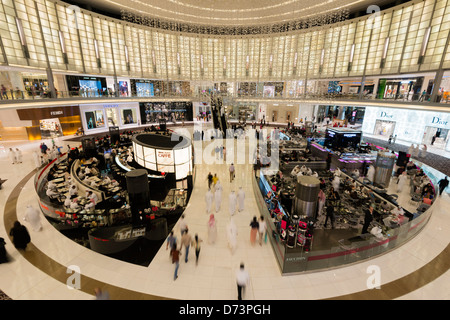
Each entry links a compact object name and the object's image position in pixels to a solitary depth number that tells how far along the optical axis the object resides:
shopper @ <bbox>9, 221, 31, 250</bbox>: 7.07
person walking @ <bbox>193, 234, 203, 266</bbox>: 6.88
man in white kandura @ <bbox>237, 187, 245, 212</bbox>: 9.85
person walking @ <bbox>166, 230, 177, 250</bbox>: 6.80
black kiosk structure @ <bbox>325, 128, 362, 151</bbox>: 19.17
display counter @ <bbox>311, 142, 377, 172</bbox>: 15.80
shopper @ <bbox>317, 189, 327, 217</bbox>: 10.10
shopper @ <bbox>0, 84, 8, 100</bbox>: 14.08
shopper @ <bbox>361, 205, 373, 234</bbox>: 7.88
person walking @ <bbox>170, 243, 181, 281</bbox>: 6.25
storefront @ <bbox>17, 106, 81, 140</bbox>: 19.53
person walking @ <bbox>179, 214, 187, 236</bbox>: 7.14
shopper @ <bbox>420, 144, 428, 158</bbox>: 18.02
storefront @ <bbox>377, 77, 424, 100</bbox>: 23.72
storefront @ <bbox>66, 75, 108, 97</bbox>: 21.89
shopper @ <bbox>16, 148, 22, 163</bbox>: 16.17
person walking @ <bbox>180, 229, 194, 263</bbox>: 6.85
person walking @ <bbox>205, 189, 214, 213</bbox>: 9.80
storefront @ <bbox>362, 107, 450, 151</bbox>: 20.44
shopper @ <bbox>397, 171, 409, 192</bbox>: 12.43
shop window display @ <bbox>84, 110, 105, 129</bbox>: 27.31
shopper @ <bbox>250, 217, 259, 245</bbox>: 7.66
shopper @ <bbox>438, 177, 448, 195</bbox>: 11.52
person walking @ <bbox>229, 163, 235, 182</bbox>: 13.16
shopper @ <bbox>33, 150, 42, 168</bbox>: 15.26
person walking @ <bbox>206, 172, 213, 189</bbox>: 11.91
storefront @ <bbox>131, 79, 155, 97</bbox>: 34.38
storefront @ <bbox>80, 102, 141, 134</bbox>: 27.16
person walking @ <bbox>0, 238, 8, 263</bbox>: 6.63
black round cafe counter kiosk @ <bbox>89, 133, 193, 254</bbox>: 7.58
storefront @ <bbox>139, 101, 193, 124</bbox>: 35.56
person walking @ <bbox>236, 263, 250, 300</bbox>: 5.40
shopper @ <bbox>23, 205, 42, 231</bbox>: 8.02
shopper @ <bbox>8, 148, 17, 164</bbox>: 15.93
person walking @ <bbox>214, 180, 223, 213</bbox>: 9.92
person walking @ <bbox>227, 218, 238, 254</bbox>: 7.17
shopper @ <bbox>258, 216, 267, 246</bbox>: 7.71
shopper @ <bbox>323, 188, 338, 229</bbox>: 9.00
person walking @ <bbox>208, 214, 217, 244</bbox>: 7.57
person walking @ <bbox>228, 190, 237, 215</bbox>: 9.45
